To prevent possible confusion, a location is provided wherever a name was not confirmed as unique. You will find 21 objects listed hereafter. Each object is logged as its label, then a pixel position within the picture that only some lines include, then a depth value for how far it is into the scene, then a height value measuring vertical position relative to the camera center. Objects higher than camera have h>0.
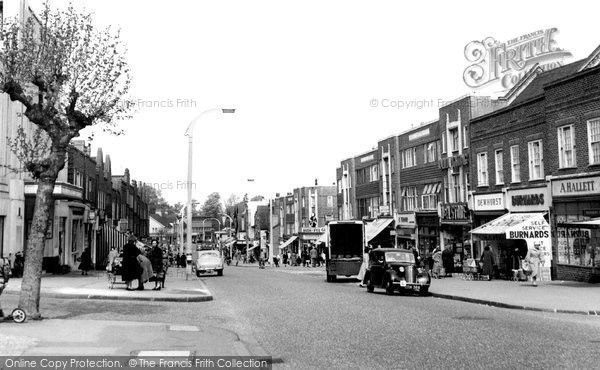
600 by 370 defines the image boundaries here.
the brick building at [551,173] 27.02 +3.11
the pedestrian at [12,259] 30.31 -0.59
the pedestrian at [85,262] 35.25 -0.92
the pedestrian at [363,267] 29.30 -1.19
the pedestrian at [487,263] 30.92 -1.12
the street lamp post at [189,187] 30.76 +2.76
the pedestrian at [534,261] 26.52 -0.91
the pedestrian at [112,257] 26.82 -0.57
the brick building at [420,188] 44.47 +3.80
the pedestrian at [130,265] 22.27 -0.70
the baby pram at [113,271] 24.14 -1.00
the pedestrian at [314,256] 57.53 -1.27
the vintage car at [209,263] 40.22 -1.20
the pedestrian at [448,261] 34.91 -1.13
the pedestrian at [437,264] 34.28 -1.25
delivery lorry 32.47 -0.28
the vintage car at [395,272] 23.64 -1.17
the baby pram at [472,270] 31.75 -1.48
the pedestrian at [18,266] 29.83 -0.90
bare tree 13.90 +3.69
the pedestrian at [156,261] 24.07 -0.64
